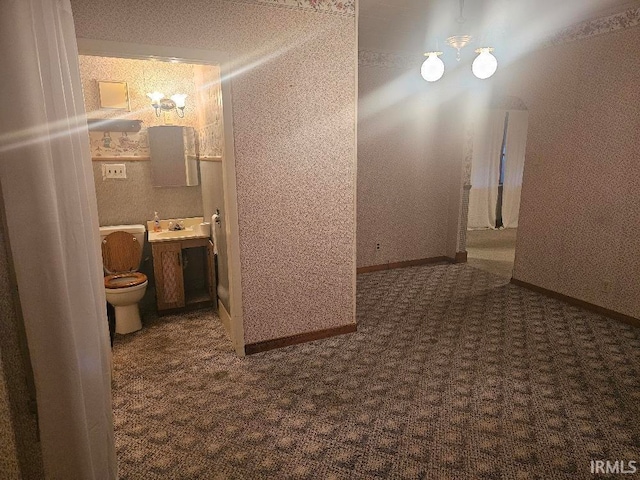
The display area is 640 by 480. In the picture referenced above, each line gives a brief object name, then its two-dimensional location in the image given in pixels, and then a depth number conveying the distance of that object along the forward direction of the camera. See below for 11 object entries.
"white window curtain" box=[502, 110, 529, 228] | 7.30
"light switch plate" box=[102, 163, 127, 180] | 3.84
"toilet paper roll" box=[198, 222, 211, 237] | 3.76
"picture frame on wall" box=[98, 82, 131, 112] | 3.74
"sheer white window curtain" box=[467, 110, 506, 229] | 7.18
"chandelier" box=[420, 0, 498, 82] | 2.68
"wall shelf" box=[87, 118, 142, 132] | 3.76
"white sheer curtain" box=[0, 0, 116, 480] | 1.10
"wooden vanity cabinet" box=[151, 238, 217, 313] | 3.59
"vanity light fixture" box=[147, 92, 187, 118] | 3.86
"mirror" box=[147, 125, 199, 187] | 3.94
